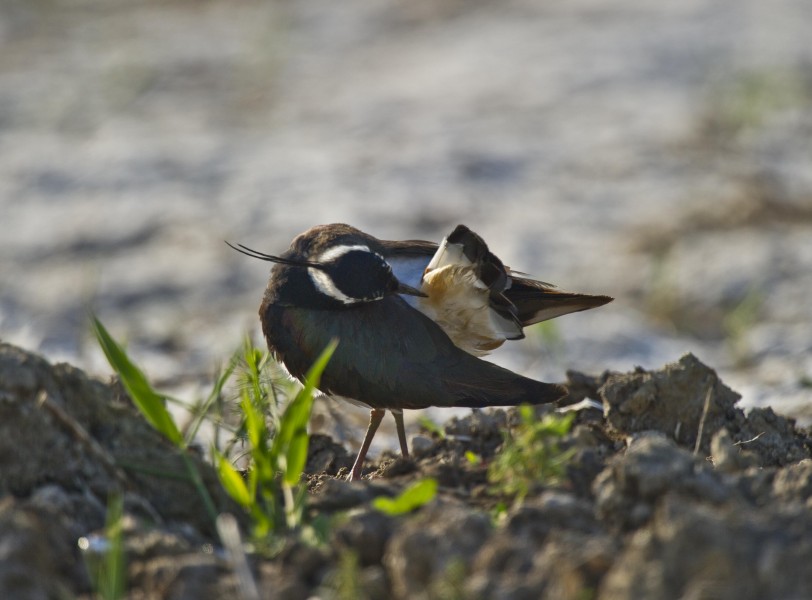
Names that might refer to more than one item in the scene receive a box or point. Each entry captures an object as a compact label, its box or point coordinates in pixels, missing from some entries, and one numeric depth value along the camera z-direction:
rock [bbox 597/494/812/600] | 4.84
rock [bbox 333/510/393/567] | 5.57
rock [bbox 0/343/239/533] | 6.13
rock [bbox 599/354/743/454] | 8.37
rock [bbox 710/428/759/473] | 6.44
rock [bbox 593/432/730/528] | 5.71
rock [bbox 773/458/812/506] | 5.98
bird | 8.59
